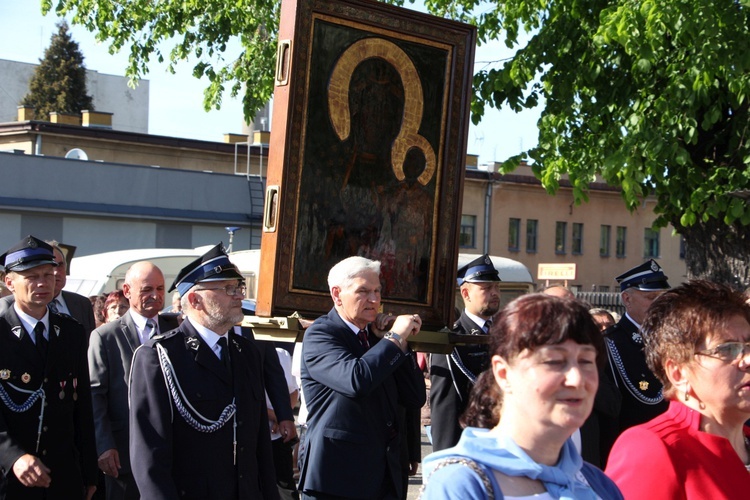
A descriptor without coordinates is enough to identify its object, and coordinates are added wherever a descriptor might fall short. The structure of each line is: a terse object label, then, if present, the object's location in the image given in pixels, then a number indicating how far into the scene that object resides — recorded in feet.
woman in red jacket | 11.36
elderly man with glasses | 17.51
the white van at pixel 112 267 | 64.69
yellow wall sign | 65.46
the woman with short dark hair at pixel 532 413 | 8.98
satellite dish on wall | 124.67
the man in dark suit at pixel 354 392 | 18.11
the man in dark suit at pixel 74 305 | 28.37
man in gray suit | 23.65
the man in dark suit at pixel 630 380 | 22.50
